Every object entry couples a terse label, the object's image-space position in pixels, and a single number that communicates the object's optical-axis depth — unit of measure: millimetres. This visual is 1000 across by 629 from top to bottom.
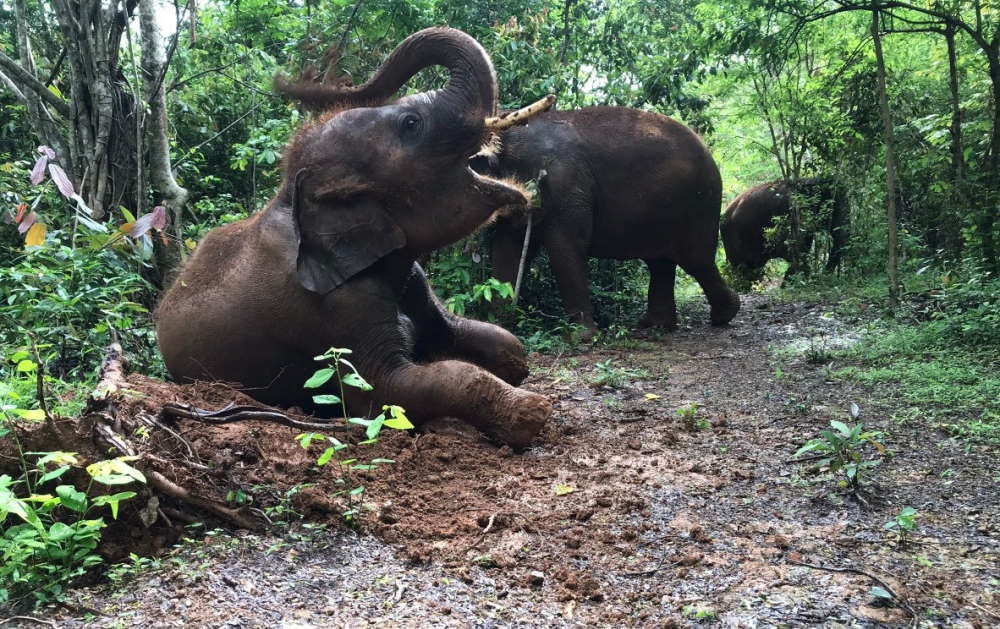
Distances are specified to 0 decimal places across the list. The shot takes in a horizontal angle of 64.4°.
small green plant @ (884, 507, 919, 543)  2707
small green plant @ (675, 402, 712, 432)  4414
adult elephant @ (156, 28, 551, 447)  4609
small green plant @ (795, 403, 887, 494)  3184
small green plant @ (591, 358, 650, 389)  5605
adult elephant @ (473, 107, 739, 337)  8047
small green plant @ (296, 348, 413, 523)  2729
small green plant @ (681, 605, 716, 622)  2393
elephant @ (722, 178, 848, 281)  10656
